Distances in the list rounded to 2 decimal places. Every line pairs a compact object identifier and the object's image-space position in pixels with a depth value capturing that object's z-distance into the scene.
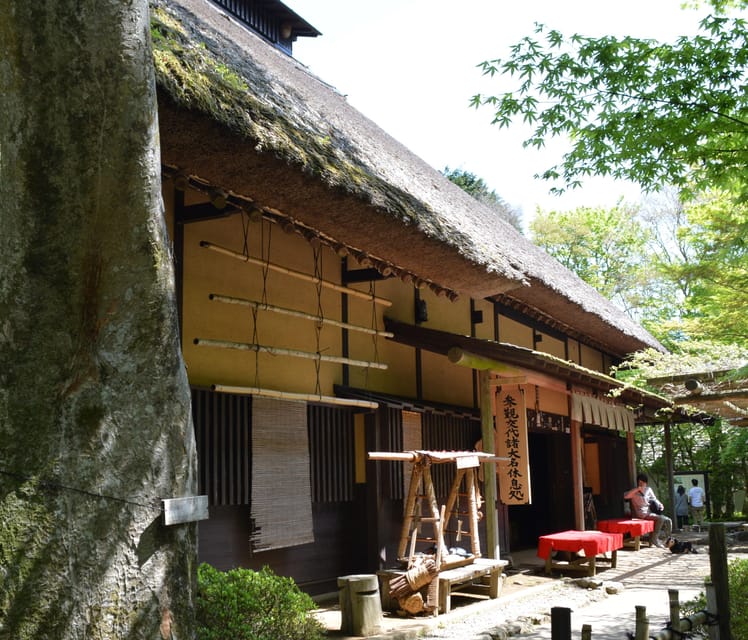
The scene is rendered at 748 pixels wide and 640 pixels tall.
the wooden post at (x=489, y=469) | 8.78
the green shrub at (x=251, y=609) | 4.61
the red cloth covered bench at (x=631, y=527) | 12.88
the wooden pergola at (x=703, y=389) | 9.75
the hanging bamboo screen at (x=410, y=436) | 8.95
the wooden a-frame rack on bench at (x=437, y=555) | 7.18
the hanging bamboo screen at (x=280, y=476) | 7.08
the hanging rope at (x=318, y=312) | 8.11
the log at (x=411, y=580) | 7.12
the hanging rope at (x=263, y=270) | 7.34
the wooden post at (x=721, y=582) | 4.93
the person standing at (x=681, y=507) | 20.25
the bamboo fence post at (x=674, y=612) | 4.66
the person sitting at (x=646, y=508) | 13.95
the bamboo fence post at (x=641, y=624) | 4.31
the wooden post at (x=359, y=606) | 6.28
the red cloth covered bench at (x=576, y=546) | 9.97
